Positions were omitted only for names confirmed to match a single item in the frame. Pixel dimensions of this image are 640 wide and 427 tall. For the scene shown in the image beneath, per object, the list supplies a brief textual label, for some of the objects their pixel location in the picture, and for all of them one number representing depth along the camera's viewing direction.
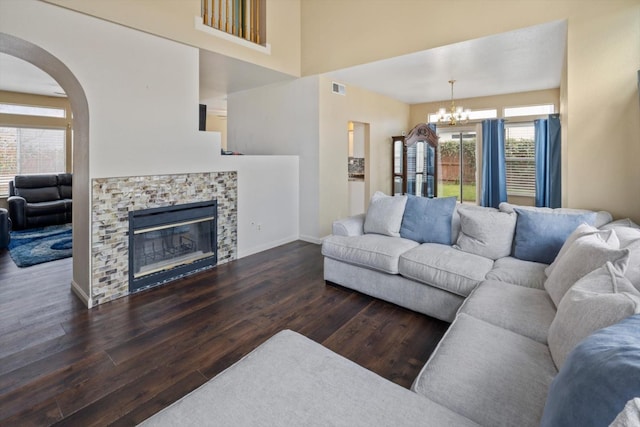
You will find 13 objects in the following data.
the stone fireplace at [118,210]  3.15
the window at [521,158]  6.32
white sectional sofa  0.86
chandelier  5.56
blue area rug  4.44
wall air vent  5.28
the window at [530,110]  6.17
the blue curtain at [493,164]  6.39
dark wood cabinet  6.34
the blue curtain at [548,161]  5.79
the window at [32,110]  6.91
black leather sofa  6.12
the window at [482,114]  6.70
